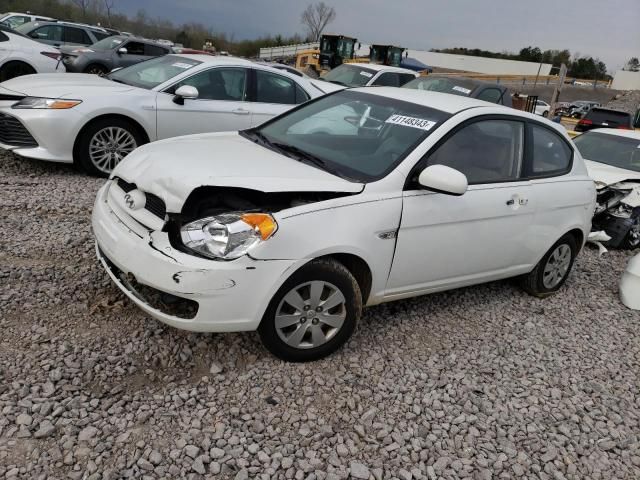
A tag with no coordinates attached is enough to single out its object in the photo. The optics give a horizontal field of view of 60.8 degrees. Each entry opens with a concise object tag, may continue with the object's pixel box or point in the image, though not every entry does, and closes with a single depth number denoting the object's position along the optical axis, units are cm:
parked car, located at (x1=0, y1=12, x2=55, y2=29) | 2089
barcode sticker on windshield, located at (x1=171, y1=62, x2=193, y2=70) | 685
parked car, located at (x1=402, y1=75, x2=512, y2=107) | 1088
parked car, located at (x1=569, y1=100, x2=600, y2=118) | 3255
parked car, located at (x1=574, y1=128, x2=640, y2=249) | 689
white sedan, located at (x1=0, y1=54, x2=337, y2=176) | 593
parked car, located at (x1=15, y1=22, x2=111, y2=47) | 1595
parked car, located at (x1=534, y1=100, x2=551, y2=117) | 2616
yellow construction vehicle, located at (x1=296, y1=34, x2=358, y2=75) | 2761
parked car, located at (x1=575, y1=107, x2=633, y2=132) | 1598
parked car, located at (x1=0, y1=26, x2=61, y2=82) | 1041
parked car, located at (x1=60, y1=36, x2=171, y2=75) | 1195
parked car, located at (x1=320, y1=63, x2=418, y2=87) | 1215
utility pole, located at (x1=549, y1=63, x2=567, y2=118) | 1447
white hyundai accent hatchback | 289
